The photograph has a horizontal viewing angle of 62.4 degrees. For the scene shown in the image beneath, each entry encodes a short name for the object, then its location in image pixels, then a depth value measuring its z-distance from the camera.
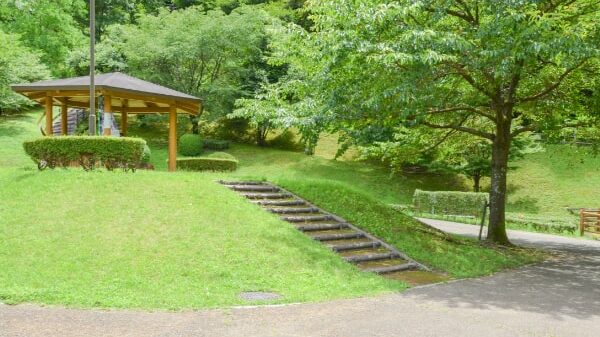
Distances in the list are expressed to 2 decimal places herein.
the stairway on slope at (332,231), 9.84
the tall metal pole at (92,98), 14.08
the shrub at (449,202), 21.70
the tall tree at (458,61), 9.34
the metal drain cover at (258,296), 7.11
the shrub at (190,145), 27.47
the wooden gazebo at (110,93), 15.30
